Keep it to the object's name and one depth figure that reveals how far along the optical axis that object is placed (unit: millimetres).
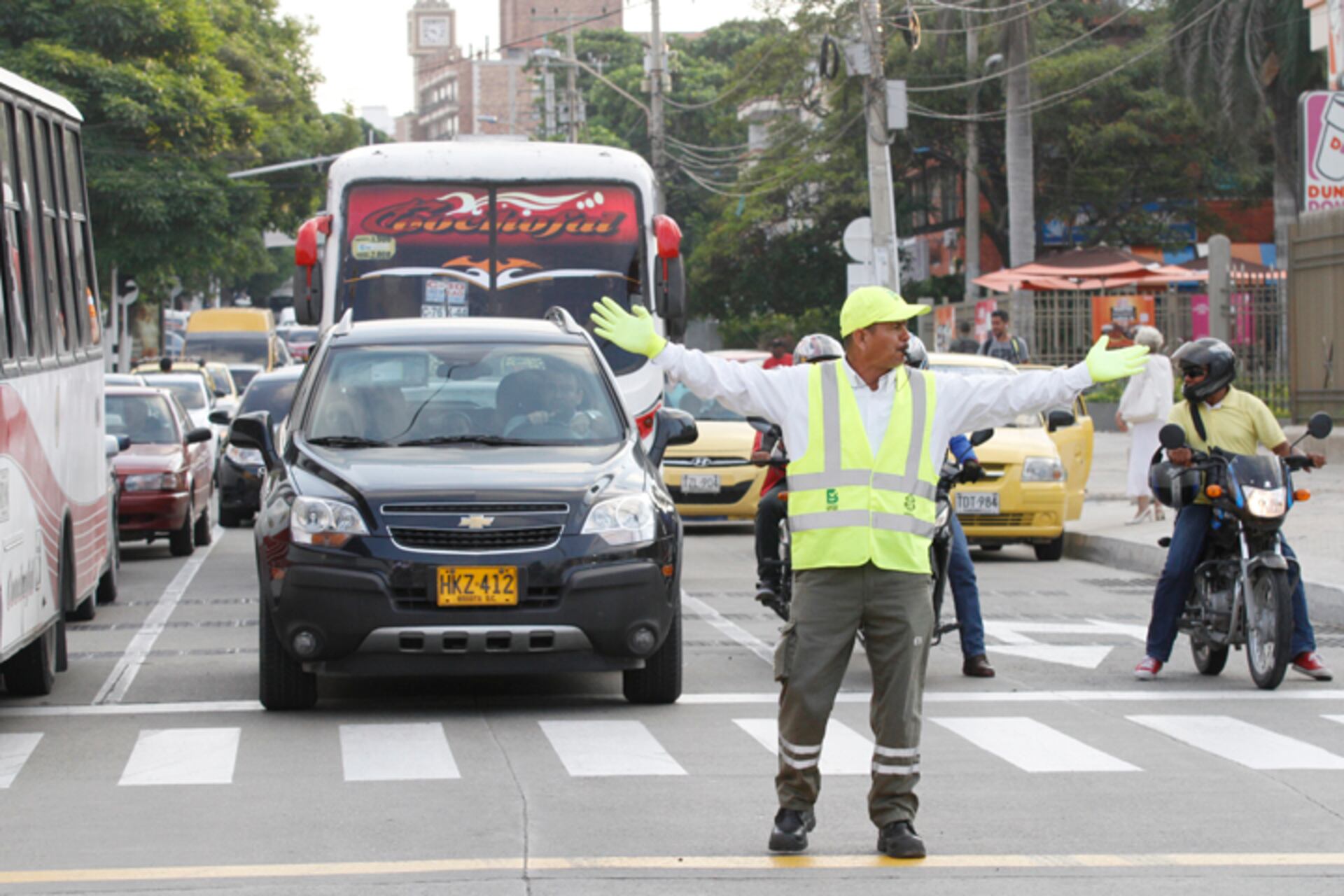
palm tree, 39500
